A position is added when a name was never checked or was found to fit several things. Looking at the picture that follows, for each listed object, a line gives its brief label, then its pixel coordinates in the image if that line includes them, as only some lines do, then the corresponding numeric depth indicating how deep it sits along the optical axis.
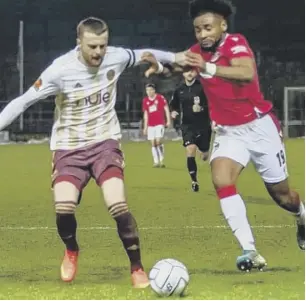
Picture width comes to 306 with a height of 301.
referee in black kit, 30.03
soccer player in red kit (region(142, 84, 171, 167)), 42.17
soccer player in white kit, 13.01
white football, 11.97
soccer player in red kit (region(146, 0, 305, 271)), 13.62
